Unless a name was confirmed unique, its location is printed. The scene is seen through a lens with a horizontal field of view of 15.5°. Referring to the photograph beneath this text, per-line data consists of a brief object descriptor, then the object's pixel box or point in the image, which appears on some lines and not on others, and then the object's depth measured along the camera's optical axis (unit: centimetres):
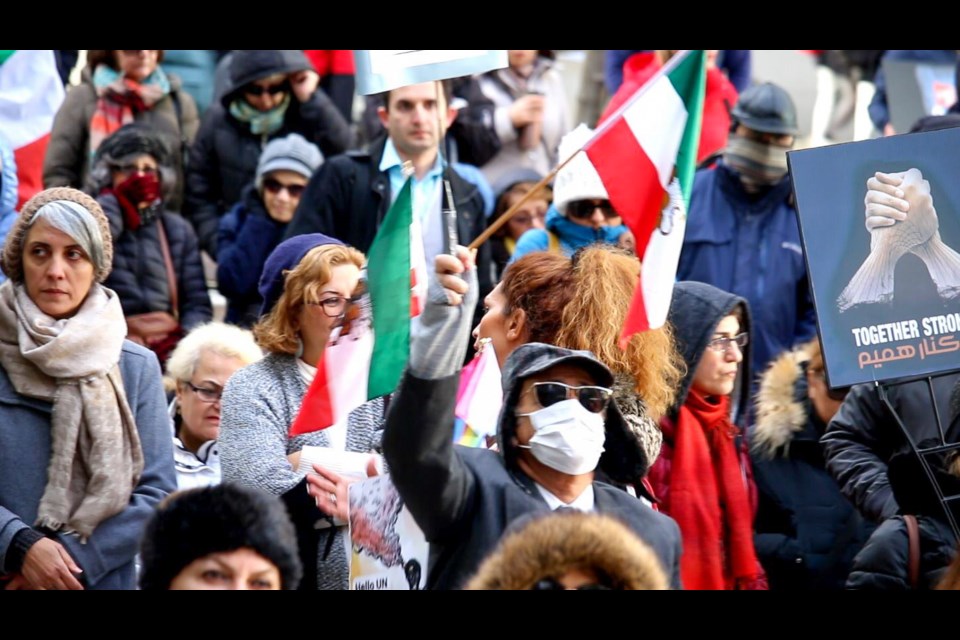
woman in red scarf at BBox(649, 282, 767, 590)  1119
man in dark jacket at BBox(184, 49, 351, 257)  1637
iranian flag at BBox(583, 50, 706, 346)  1046
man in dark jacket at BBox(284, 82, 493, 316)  1446
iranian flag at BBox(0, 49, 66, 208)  1418
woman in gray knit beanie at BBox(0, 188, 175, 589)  1024
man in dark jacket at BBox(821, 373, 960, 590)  1067
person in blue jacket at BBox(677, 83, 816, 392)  1510
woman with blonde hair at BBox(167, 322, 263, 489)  1229
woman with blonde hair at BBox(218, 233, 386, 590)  1044
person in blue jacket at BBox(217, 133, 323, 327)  1489
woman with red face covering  1465
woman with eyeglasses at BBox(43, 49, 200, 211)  1638
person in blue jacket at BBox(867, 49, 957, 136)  2047
